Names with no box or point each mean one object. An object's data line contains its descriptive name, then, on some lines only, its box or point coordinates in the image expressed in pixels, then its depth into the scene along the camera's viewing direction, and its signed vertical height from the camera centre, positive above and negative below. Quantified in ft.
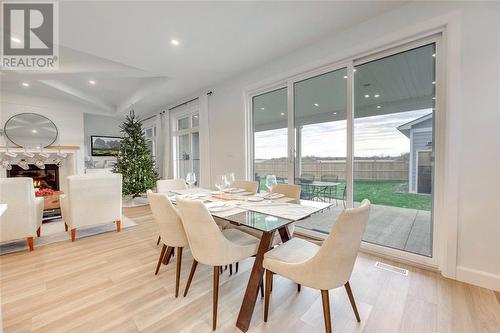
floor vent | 6.64 -3.50
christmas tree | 16.84 +0.09
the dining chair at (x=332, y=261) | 3.54 -1.86
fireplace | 15.92 -0.83
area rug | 8.64 -3.46
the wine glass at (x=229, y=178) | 7.16 -0.50
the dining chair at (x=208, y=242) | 4.40 -1.79
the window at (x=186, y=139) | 17.40 +2.29
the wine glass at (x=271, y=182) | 7.03 -0.62
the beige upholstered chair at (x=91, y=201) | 9.27 -1.76
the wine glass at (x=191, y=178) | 7.67 -0.53
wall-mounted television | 22.68 +2.17
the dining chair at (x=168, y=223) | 5.47 -1.63
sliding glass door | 7.20 +1.01
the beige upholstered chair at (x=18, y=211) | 7.82 -1.86
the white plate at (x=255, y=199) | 6.35 -1.10
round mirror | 16.11 +2.76
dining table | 4.48 -1.22
